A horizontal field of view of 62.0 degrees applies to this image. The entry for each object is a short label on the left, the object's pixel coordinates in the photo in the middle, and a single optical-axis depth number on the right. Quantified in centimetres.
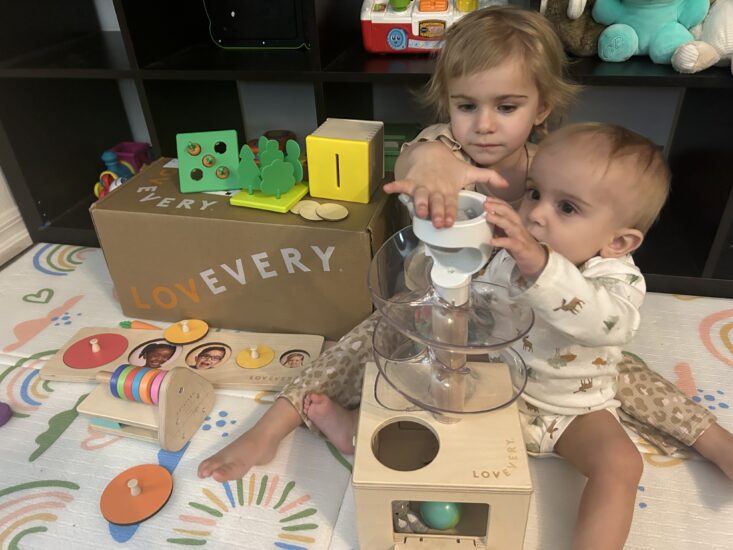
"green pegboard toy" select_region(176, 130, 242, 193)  109
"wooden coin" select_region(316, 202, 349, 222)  98
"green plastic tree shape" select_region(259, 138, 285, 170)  104
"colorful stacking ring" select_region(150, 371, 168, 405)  86
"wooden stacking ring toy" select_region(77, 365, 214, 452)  85
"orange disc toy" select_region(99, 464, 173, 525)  79
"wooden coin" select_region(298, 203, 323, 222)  99
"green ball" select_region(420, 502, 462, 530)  71
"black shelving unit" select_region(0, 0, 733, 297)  110
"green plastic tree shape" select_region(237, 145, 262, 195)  104
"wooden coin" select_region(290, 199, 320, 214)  101
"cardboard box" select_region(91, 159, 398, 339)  99
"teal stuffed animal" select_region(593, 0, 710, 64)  104
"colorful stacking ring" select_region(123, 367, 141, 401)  87
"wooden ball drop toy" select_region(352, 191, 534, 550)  61
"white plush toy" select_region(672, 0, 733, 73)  98
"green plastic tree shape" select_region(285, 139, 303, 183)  106
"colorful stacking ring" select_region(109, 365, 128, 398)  88
